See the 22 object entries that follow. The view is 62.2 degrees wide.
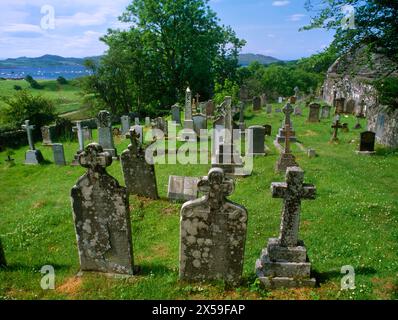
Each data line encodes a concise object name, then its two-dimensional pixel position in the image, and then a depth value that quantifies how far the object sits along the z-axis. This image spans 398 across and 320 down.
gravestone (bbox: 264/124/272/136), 21.89
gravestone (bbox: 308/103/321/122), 25.88
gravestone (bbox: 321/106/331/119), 28.30
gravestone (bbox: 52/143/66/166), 17.17
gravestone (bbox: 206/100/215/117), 29.70
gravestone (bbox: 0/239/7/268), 6.79
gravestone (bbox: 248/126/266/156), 16.22
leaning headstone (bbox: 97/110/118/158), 17.39
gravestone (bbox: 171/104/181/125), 24.77
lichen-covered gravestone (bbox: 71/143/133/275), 5.97
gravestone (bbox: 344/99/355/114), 29.80
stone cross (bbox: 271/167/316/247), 5.86
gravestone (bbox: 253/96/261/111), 35.44
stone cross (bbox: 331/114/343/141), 19.38
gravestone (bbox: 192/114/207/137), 21.55
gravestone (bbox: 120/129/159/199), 11.16
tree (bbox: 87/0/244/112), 35.09
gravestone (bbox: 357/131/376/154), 16.48
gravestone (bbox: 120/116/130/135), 24.13
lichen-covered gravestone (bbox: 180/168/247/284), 5.55
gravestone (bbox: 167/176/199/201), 10.99
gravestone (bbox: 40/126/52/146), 24.22
